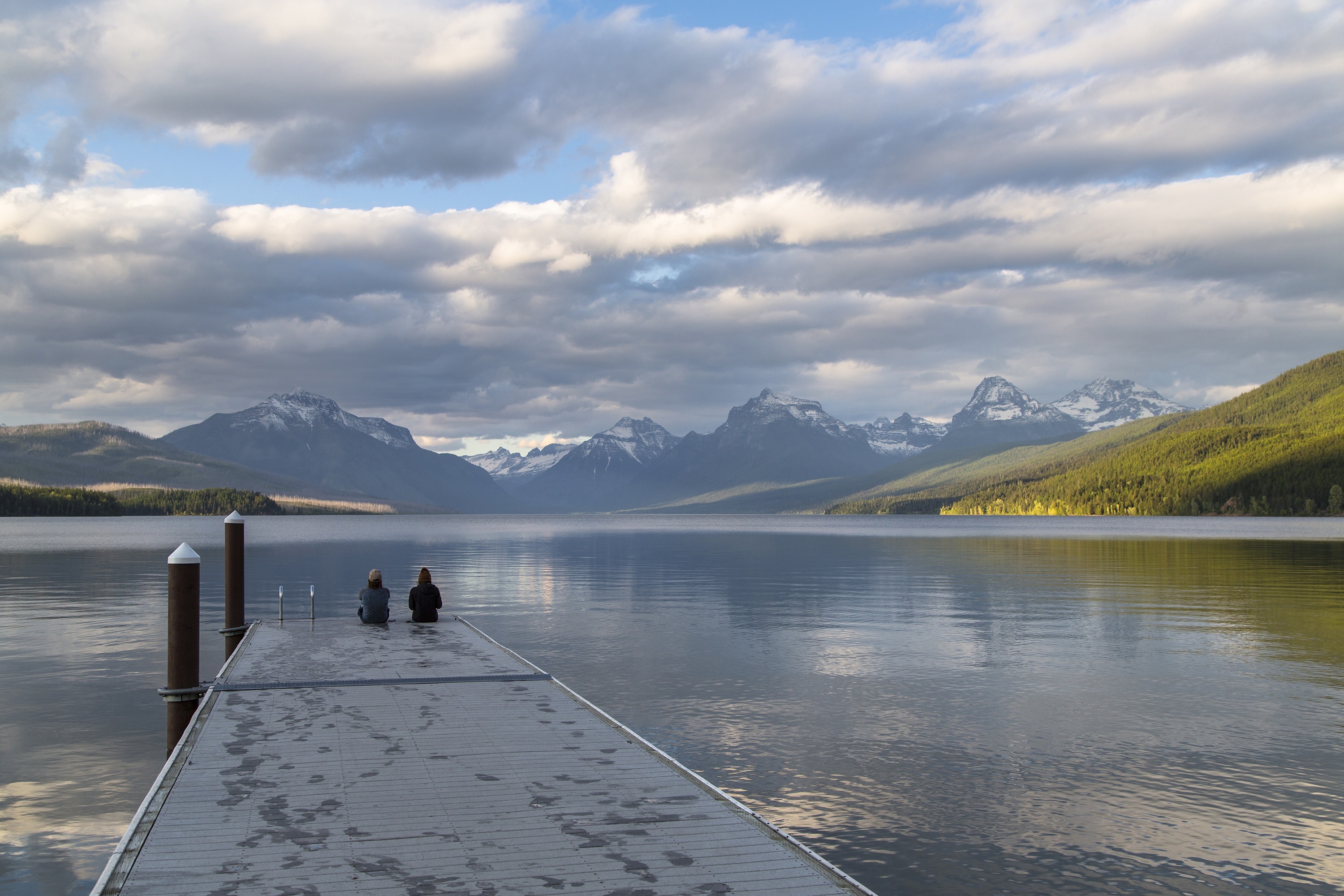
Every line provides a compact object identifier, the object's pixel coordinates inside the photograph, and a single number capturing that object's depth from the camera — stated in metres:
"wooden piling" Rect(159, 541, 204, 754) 20.45
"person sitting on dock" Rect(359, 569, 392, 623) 32.22
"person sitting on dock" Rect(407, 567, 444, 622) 33.34
